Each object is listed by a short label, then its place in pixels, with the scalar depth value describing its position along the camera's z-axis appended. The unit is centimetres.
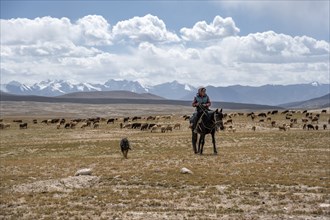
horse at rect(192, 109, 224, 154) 2447
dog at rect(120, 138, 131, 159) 2644
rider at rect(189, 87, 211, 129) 2441
